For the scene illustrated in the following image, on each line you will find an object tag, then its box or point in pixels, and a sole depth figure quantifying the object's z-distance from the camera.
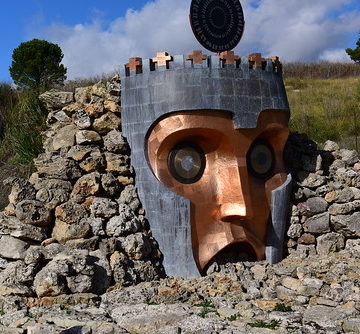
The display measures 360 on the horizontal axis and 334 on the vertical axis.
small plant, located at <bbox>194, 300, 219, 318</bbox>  7.03
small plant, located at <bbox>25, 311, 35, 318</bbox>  6.91
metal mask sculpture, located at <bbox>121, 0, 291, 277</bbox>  9.05
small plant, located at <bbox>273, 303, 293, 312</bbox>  7.34
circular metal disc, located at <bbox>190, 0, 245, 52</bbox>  9.94
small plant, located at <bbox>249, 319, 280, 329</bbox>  6.59
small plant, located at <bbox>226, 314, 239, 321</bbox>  6.86
